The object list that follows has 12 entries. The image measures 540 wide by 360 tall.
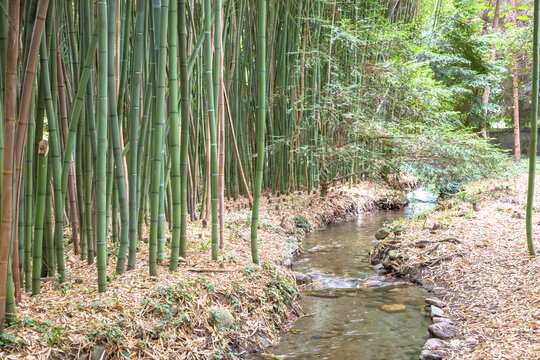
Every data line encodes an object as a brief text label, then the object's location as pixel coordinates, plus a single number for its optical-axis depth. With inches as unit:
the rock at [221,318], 79.3
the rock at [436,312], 95.8
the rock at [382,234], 167.8
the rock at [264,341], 84.4
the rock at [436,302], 101.5
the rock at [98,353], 61.3
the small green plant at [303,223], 201.2
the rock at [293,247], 158.6
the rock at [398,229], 161.1
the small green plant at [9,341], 55.9
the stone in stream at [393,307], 105.7
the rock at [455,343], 79.2
